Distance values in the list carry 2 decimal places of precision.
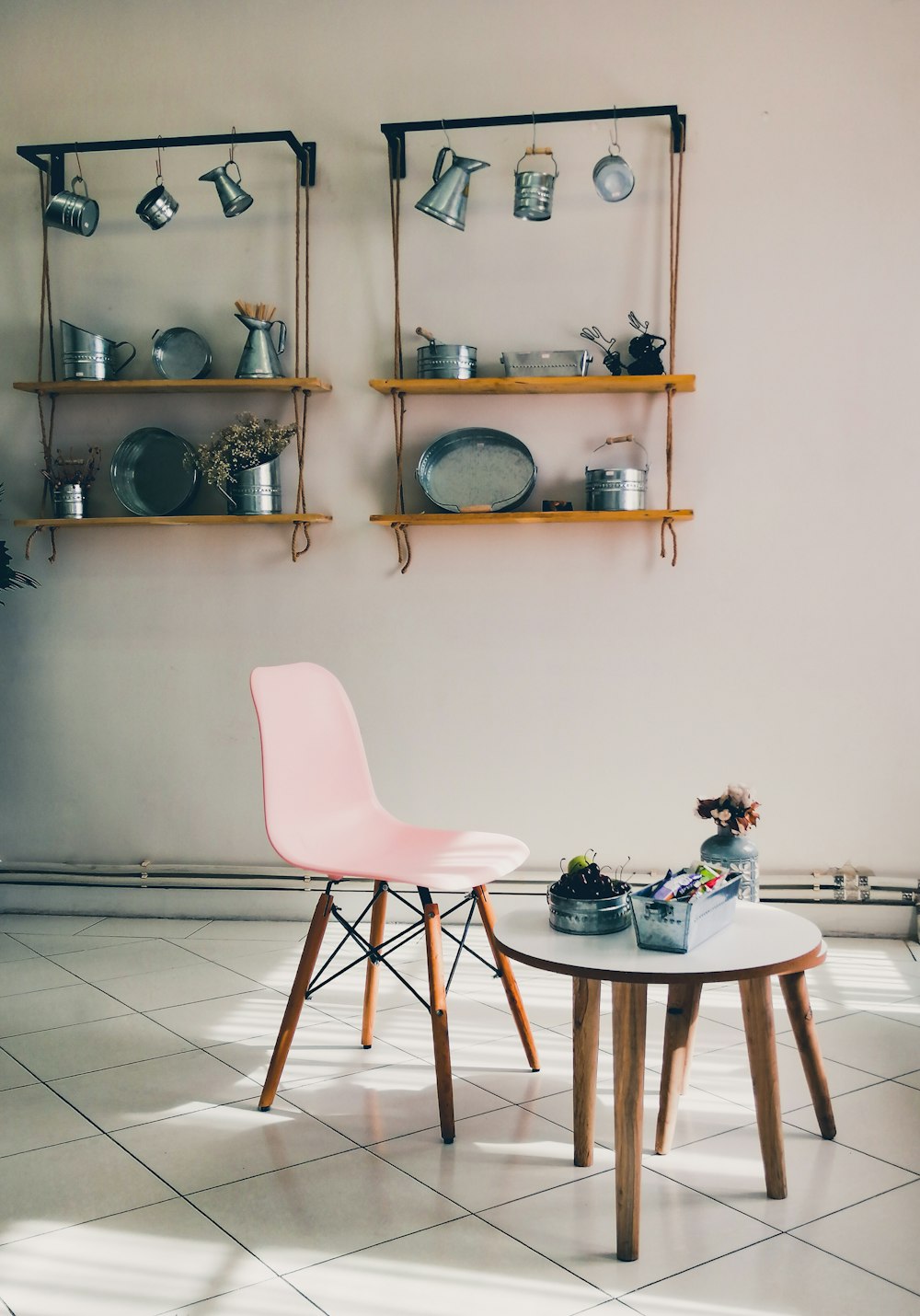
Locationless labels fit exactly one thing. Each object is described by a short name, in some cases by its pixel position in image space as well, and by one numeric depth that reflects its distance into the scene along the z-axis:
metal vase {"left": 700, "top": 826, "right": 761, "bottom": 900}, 2.47
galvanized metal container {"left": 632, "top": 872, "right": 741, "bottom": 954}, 2.01
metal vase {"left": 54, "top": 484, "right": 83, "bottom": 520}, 3.91
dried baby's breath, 3.75
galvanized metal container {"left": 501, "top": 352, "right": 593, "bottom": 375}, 3.63
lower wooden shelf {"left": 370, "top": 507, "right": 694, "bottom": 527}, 3.61
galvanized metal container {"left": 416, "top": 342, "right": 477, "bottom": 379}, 3.66
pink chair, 2.50
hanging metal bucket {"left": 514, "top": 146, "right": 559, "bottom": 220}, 3.50
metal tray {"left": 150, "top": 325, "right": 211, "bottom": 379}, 3.93
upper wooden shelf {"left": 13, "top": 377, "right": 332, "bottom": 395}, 3.76
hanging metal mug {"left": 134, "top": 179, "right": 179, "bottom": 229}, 3.69
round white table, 1.94
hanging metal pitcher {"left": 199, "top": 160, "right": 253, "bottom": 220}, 3.65
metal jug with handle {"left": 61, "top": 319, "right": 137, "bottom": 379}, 3.85
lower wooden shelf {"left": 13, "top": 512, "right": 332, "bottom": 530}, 3.75
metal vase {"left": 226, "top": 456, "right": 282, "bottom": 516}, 3.78
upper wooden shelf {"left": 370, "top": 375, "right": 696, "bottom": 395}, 3.58
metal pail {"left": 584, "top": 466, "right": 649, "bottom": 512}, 3.60
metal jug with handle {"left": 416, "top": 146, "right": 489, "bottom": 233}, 3.53
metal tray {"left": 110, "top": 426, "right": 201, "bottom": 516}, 3.96
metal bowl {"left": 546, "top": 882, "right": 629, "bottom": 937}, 2.16
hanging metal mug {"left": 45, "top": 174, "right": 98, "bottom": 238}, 3.73
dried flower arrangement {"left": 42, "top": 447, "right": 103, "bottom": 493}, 3.94
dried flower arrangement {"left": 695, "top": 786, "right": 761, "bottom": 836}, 2.43
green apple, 2.20
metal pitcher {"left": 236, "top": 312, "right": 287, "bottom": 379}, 3.79
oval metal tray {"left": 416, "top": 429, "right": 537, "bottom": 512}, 3.79
